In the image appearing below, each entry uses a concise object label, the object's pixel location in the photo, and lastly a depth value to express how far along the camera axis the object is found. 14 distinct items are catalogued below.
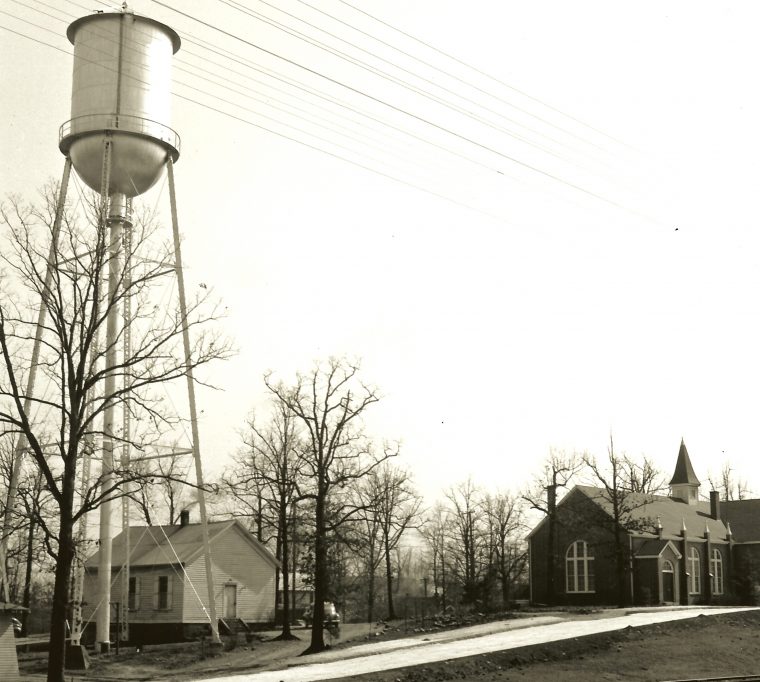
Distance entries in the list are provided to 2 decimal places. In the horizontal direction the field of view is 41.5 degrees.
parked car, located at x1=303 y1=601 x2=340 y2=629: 50.16
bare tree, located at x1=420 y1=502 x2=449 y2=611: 81.00
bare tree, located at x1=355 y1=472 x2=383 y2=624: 64.91
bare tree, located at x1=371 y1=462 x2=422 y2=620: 60.67
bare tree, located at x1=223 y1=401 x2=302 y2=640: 38.31
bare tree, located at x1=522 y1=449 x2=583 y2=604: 55.78
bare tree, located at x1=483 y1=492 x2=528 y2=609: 71.38
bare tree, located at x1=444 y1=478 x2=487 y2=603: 66.75
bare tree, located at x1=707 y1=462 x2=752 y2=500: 100.88
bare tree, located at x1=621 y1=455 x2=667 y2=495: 52.14
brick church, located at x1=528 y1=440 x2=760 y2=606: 55.53
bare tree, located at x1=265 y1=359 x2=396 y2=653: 33.12
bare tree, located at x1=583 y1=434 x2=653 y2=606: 48.22
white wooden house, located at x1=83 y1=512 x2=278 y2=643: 45.56
